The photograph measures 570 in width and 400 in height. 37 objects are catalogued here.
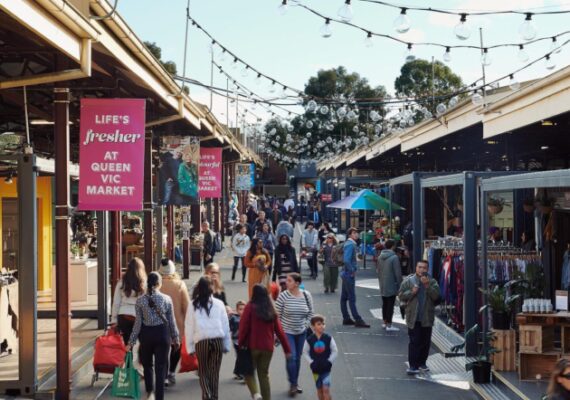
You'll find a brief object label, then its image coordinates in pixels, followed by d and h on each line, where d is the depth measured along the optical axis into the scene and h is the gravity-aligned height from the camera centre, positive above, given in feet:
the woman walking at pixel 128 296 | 35.70 -3.82
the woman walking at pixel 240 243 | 78.33 -3.78
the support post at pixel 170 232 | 73.52 -2.67
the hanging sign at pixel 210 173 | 79.10 +2.22
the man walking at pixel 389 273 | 51.49 -4.23
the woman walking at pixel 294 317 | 36.11 -4.64
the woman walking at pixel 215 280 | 37.50 -3.33
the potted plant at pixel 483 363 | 36.96 -6.64
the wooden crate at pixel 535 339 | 35.86 -5.50
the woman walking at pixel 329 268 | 69.26 -5.35
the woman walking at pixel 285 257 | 57.93 -3.71
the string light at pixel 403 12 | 36.40 +7.41
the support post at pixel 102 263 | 47.93 -3.33
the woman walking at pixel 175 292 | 36.86 -3.74
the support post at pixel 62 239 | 34.24 -1.49
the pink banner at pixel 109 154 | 35.96 +1.75
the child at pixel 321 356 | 32.58 -5.56
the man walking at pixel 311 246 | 83.15 -4.30
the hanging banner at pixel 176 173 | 59.62 +1.66
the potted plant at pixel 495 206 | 59.88 -0.56
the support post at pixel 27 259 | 33.01 -2.14
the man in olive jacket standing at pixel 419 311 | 39.24 -4.80
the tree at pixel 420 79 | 216.13 +28.53
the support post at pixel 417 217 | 55.21 -1.18
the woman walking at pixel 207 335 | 32.07 -4.74
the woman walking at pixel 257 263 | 48.21 -3.58
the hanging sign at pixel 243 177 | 139.95 +3.26
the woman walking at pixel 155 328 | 32.60 -4.55
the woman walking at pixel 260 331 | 32.86 -4.73
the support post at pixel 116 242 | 48.80 -2.29
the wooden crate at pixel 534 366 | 36.14 -6.62
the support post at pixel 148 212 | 55.52 -0.79
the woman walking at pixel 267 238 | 72.54 -3.13
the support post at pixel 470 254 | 40.82 -2.55
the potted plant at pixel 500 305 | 37.96 -4.43
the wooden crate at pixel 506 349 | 38.01 -6.23
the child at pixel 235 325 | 38.83 -5.38
